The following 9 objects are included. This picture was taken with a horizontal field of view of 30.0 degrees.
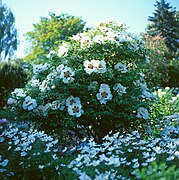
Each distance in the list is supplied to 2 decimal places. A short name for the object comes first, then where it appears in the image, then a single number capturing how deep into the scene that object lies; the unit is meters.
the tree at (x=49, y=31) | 22.36
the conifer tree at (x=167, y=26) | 24.27
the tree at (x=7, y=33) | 22.06
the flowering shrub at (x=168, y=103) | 7.13
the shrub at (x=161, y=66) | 14.52
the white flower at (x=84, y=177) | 2.11
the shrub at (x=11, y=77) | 9.80
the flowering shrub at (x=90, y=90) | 4.15
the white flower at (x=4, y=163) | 3.18
